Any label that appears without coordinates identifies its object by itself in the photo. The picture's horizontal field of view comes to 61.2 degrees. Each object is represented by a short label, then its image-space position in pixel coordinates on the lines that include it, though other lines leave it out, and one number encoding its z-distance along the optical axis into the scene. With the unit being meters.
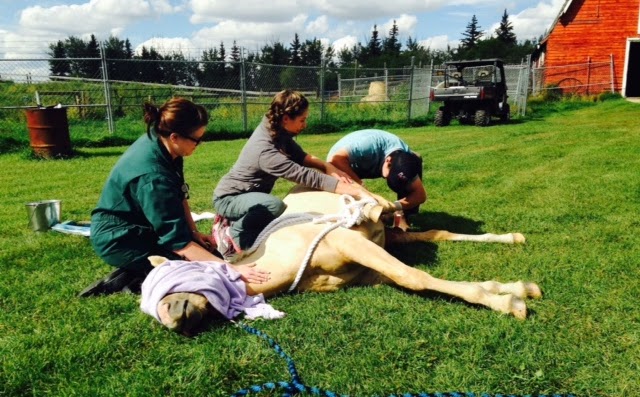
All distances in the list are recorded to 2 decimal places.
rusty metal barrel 10.09
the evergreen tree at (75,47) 38.86
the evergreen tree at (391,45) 76.89
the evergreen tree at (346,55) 71.36
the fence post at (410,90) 18.11
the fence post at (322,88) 16.03
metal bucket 5.15
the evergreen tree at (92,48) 36.64
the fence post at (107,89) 12.51
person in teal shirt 4.91
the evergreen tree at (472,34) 91.78
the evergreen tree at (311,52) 64.31
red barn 23.19
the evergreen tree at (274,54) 48.44
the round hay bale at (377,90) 20.06
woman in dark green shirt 3.29
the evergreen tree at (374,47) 75.00
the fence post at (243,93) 14.52
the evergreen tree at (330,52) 64.19
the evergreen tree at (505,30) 86.95
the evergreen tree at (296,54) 62.62
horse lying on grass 3.13
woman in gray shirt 4.22
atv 16.22
